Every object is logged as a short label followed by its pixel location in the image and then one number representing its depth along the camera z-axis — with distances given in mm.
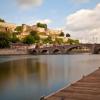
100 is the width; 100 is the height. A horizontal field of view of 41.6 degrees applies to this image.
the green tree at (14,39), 60949
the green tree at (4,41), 50435
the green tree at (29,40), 62749
